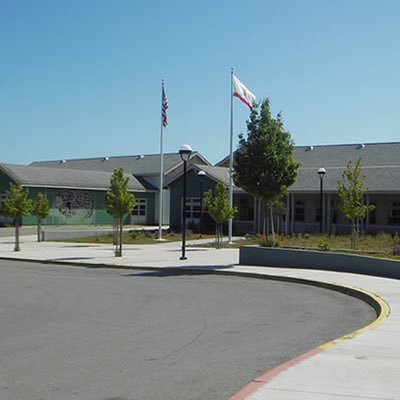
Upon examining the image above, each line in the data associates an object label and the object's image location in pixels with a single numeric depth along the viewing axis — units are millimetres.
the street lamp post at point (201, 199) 44719
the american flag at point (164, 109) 35688
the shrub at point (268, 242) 23078
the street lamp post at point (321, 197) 35562
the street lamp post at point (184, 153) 23609
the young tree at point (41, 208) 37312
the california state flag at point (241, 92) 32375
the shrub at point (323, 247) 21750
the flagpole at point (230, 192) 33075
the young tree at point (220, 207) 31531
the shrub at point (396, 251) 20031
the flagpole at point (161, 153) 37281
